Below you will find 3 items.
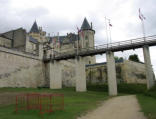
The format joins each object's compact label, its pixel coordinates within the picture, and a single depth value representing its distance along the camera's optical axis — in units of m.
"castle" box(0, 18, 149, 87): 31.03
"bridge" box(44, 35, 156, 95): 26.88
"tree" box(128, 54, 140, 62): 69.68
